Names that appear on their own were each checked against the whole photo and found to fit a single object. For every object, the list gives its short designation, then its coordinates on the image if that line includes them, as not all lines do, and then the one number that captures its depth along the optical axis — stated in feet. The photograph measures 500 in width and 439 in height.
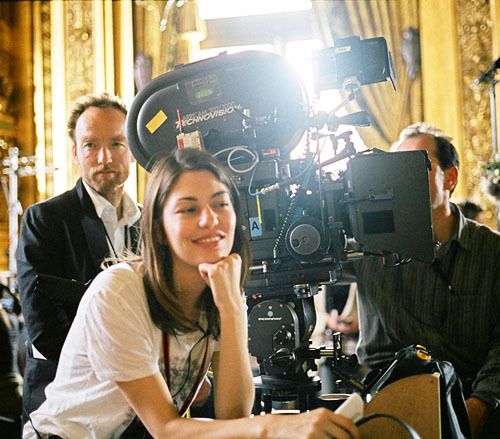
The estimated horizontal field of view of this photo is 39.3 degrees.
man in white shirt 5.87
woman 4.16
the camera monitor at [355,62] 5.16
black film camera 4.89
